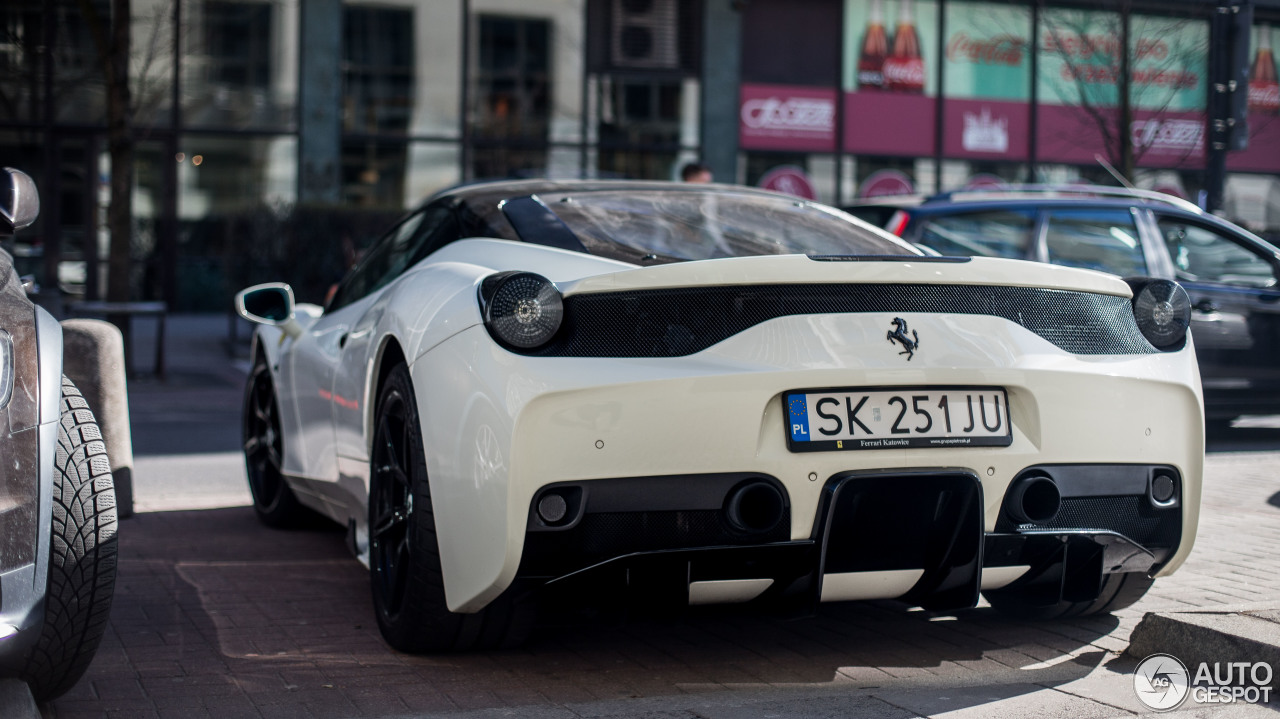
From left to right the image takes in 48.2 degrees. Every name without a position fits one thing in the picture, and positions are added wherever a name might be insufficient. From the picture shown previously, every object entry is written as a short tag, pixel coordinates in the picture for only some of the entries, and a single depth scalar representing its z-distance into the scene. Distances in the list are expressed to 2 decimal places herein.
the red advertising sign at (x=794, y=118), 21.60
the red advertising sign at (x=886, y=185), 22.02
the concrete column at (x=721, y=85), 21.25
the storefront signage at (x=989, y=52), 22.52
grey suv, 2.85
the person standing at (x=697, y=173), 10.48
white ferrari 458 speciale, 3.21
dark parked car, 8.47
